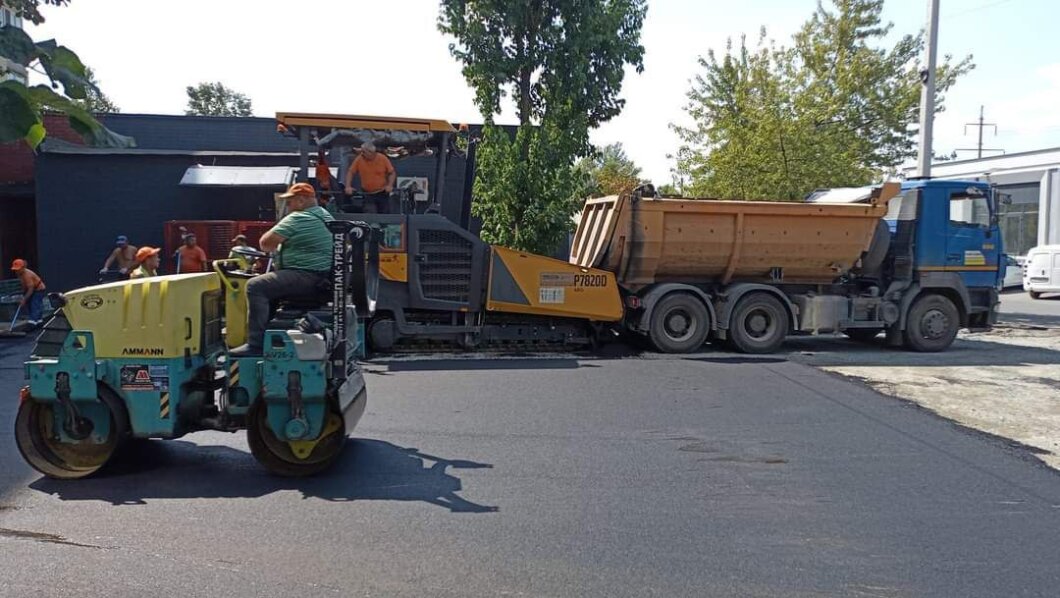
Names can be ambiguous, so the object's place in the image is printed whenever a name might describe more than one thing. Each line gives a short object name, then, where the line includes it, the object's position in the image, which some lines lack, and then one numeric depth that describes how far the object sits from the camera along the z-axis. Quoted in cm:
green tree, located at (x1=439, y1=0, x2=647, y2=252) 1521
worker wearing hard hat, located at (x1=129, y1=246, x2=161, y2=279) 835
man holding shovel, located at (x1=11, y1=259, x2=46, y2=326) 1462
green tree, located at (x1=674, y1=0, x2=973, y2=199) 1911
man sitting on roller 661
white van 2506
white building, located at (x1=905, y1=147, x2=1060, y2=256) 3378
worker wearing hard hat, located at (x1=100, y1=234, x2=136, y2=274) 1520
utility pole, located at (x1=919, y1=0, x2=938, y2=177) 1698
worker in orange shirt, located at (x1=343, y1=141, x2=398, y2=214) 1168
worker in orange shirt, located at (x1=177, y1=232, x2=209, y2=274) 1373
